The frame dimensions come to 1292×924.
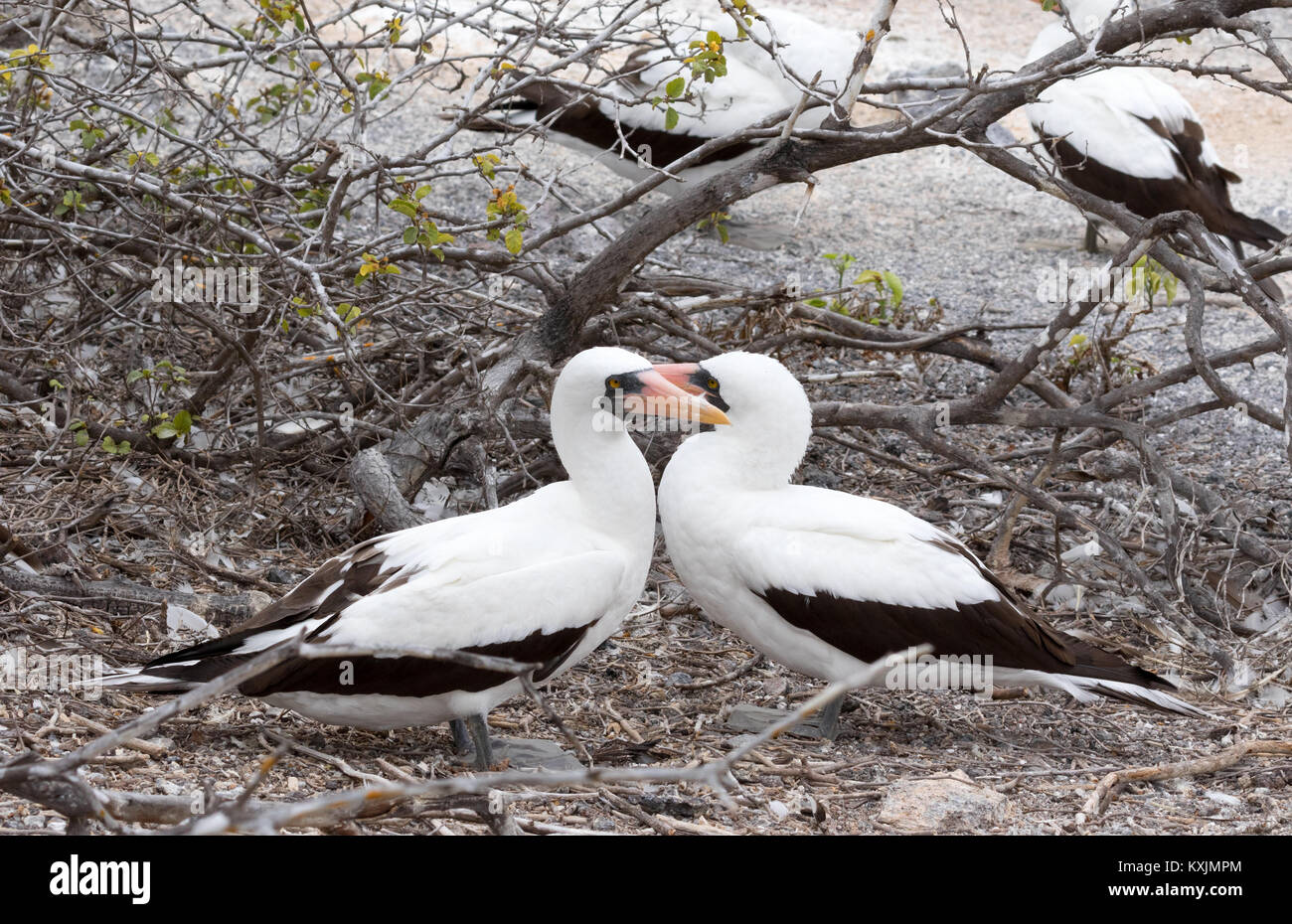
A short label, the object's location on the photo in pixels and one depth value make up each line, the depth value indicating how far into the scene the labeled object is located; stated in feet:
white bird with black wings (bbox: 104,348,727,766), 11.29
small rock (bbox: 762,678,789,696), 14.65
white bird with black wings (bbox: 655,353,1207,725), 12.79
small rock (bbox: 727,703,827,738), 13.34
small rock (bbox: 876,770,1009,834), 10.62
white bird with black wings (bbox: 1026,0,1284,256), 23.48
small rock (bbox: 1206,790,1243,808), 11.50
